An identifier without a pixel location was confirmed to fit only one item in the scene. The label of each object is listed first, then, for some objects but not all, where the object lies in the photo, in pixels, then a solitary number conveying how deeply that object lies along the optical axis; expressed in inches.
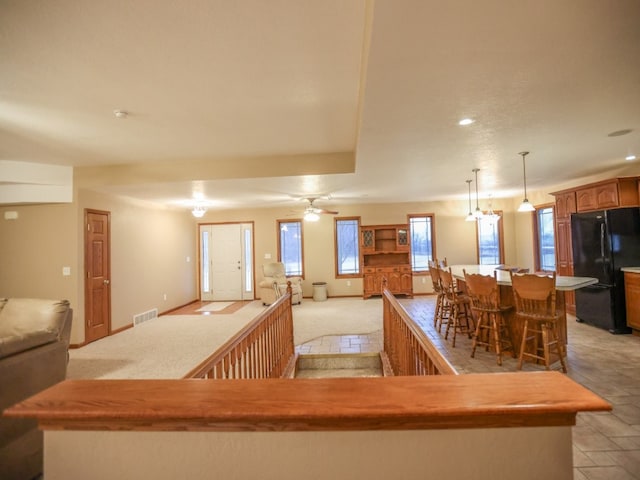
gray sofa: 72.4
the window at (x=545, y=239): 258.2
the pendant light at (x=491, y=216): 228.7
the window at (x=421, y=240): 317.1
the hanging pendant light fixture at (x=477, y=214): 206.6
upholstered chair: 277.9
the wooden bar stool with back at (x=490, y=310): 141.3
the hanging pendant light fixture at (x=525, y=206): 164.4
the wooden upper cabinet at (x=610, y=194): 174.6
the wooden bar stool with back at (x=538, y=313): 124.4
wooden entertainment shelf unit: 302.2
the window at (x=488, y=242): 311.0
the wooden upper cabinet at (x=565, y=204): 206.6
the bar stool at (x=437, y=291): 192.2
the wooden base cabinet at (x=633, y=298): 166.7
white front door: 326.3
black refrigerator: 174.9
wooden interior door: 186.2
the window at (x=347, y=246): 320.8
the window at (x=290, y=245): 324.2
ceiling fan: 239.5
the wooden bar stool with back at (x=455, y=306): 171.3
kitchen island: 132.4
